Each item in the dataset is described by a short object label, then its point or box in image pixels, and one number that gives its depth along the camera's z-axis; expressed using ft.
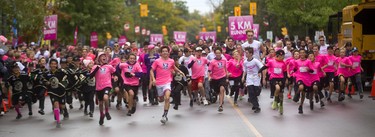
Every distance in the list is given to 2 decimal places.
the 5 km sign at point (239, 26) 102.12
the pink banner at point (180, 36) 165.47
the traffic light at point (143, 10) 224.61
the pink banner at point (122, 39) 165.89
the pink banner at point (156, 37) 181.27
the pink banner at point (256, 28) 117.06
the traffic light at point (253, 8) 187.42
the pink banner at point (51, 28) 95.66
